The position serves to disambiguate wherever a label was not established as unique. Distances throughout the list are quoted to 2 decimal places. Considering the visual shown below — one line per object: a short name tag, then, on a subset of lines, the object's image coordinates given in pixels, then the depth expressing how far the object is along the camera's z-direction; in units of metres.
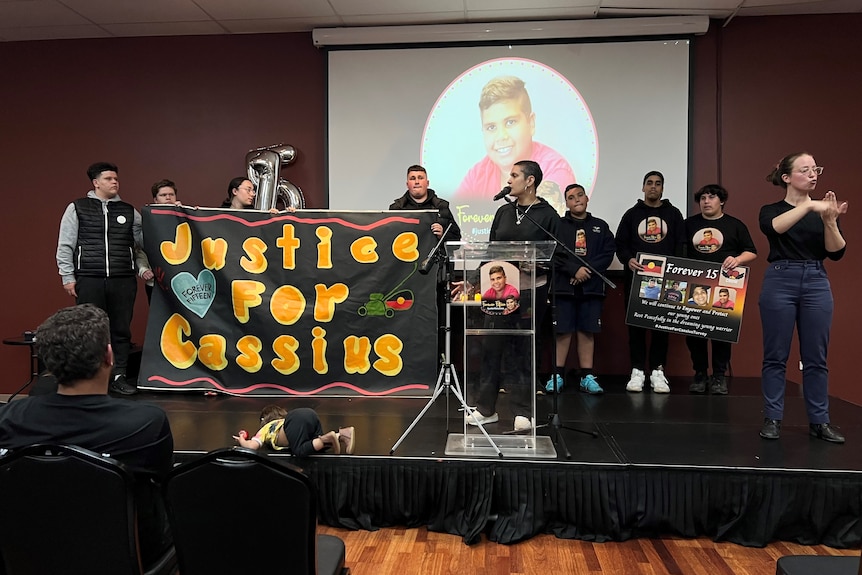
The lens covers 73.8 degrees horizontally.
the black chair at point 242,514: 1.31
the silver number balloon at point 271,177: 4.61
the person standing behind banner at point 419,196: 4.11
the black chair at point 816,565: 1.34
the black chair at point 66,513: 1.27
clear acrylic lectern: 2.67
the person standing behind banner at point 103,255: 3.85
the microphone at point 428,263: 2.54
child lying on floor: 2.55
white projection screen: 4.62
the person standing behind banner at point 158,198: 4.01
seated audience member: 1.41
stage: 2.38
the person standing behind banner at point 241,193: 4.16
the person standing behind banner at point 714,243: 3.91
